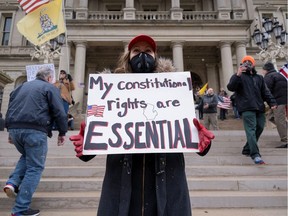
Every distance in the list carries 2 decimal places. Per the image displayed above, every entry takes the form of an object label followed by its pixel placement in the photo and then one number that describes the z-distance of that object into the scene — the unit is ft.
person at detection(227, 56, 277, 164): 15.70
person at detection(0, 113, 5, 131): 36.22
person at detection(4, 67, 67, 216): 10.11
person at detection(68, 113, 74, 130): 32.66
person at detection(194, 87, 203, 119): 34.61
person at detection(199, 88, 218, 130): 30.50
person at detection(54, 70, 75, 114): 24.77
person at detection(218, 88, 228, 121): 45.72
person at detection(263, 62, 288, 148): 20.54
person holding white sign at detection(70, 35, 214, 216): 5.19
